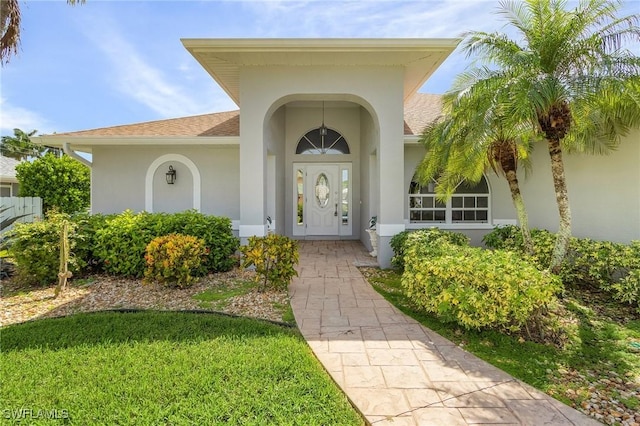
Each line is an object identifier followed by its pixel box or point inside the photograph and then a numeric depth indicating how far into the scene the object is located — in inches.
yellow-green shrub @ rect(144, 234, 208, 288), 223.3
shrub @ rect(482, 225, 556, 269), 248.8
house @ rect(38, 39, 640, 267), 261.3
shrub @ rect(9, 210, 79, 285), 235.5
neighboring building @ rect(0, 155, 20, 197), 806.5
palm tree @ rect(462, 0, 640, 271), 185.5
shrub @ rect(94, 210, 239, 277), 252.7
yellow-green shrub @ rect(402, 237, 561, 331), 151.3
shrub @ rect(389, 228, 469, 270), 259.9
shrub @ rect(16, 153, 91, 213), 617.6
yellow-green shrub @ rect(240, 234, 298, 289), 222.7
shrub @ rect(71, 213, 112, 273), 254.7
